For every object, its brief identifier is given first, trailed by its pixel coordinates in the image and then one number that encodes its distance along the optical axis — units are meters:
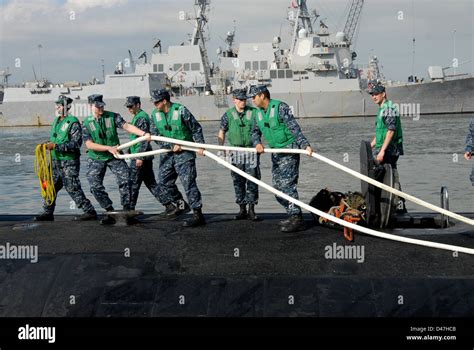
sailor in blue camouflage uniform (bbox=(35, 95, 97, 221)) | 8.62
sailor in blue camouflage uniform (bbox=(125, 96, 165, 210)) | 8.94
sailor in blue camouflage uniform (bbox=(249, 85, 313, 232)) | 7.45
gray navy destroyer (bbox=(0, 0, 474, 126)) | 63.97
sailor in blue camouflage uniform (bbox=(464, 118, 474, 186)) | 7.73
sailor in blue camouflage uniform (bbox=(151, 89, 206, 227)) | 8.12
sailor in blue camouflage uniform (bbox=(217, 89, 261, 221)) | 8.47
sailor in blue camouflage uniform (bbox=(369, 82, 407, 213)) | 8.57
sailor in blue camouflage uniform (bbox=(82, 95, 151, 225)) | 8.55
